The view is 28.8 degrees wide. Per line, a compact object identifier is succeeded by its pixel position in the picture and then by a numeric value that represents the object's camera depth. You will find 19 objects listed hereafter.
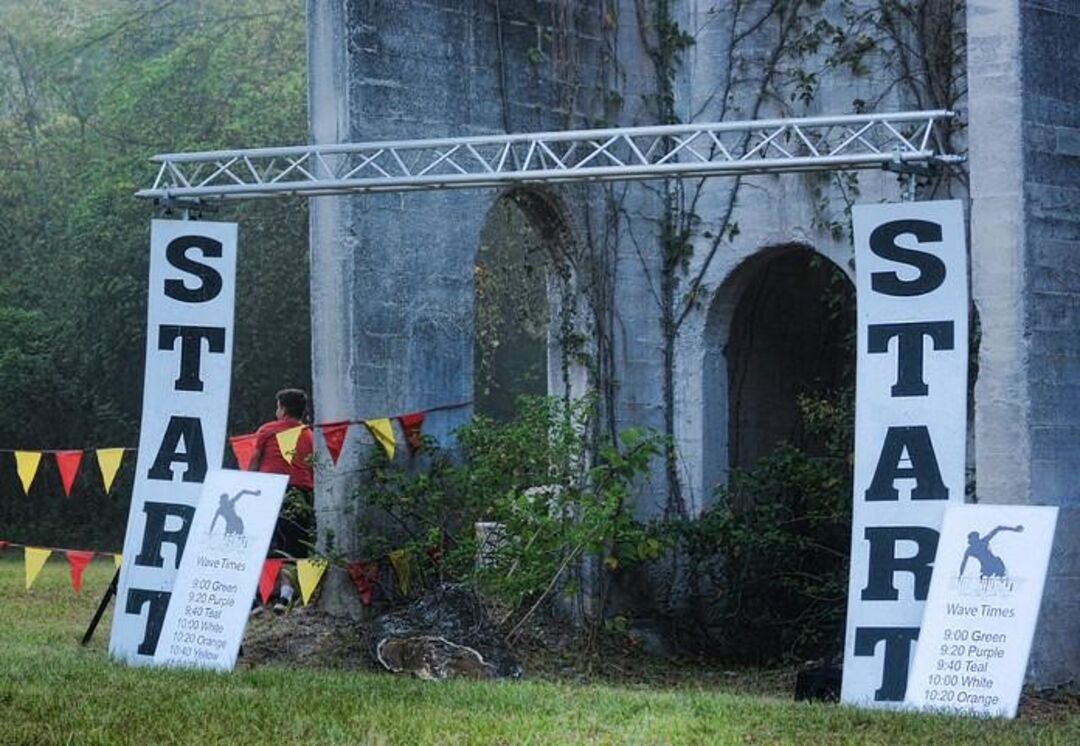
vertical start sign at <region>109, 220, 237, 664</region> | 12.16
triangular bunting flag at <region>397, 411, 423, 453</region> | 14.04
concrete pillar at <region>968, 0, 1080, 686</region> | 11.82
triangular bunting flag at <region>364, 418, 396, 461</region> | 13.68
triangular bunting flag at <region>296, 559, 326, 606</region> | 13.66
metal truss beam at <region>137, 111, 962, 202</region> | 11.12
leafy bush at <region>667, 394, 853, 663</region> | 14.48
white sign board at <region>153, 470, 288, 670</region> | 11.62
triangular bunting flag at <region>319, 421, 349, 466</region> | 13.63
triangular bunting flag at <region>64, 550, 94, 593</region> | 14.08
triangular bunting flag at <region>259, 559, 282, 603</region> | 13.95
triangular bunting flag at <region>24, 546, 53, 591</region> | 13.94
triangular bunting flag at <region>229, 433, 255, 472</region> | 14.30
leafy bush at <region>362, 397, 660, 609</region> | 13.09
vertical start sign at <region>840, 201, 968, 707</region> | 10.52
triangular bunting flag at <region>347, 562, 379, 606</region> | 13.77
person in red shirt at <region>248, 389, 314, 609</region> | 14.27
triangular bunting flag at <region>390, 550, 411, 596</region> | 13.69
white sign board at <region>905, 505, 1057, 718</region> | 10.05
